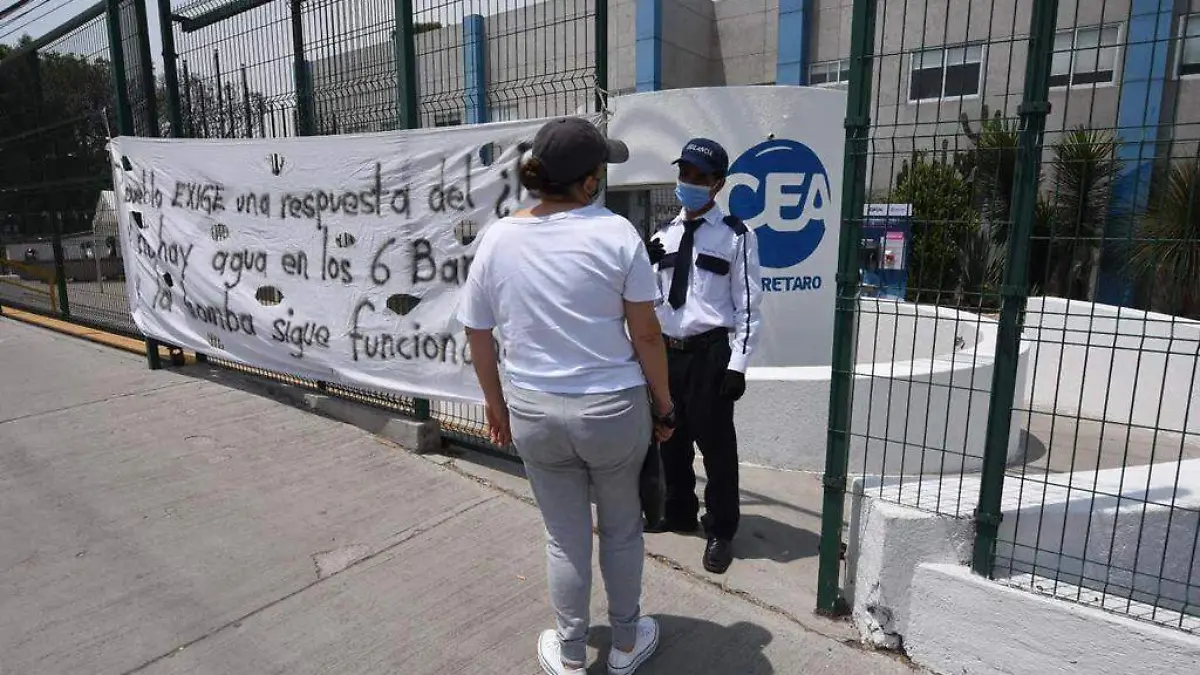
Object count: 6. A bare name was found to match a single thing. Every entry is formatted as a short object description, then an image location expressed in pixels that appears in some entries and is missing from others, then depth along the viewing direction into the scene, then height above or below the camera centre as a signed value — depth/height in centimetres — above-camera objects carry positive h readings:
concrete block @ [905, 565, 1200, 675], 230 -134
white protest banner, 429 -16
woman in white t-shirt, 221 -40
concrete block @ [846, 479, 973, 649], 265 -120
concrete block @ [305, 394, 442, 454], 477 -135
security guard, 328 -42
